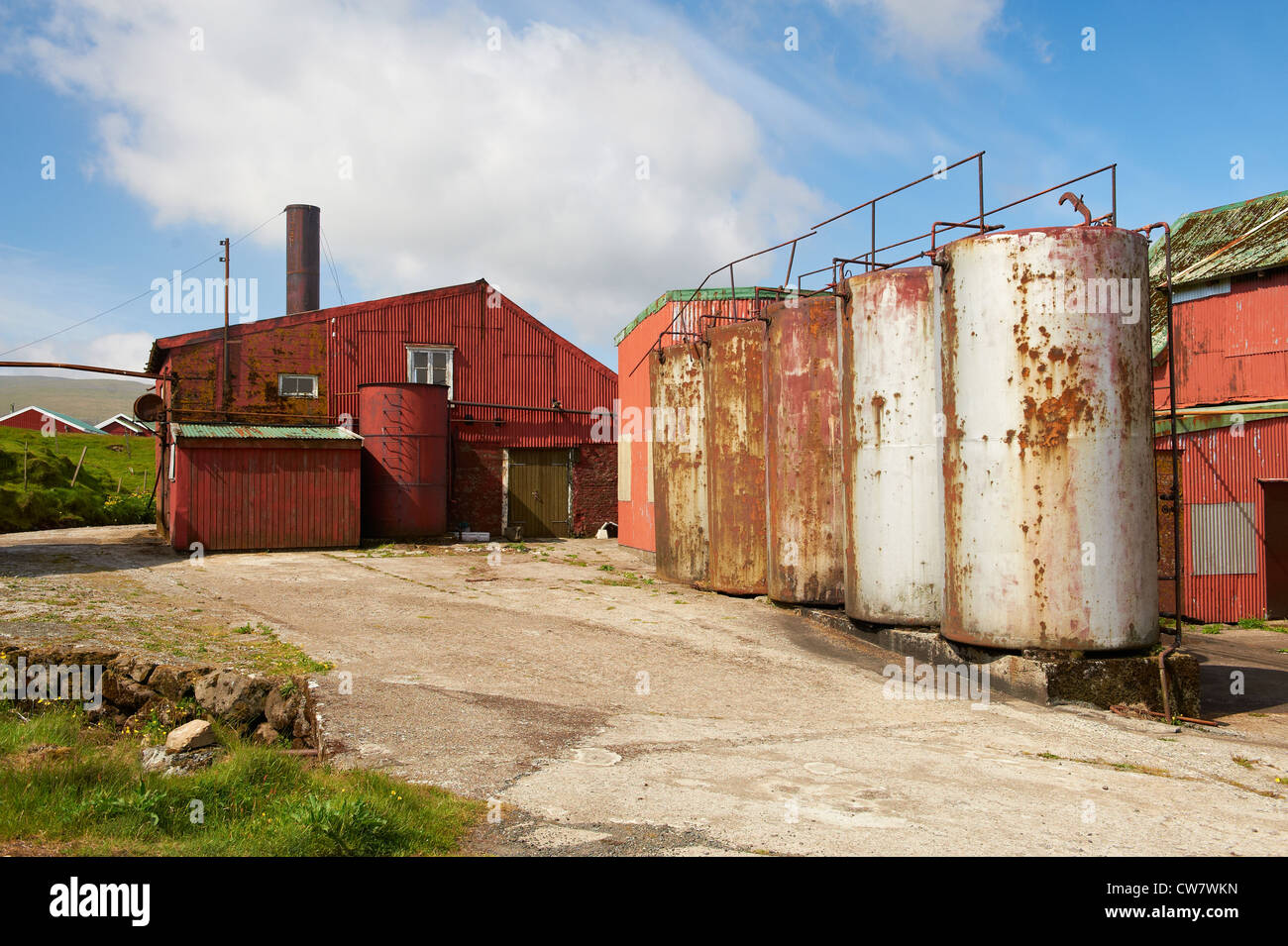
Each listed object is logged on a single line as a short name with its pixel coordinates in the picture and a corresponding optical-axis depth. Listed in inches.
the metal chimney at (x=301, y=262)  1136.2
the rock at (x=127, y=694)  325.7
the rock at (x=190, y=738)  265.3
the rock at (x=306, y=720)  285.6
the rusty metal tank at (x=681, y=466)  591.2
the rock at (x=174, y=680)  324.8
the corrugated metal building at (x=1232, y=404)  605.0
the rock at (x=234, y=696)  307.7
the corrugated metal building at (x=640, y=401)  774.5
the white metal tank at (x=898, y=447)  413.7
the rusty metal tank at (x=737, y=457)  536.7
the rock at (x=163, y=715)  310.0
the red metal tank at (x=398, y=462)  846.5
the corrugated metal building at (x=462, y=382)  866.1
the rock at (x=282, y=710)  298.5
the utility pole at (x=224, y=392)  856.9
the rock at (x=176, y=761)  253.6
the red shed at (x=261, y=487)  743.1
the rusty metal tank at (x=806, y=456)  483.8
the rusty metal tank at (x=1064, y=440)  346.0
